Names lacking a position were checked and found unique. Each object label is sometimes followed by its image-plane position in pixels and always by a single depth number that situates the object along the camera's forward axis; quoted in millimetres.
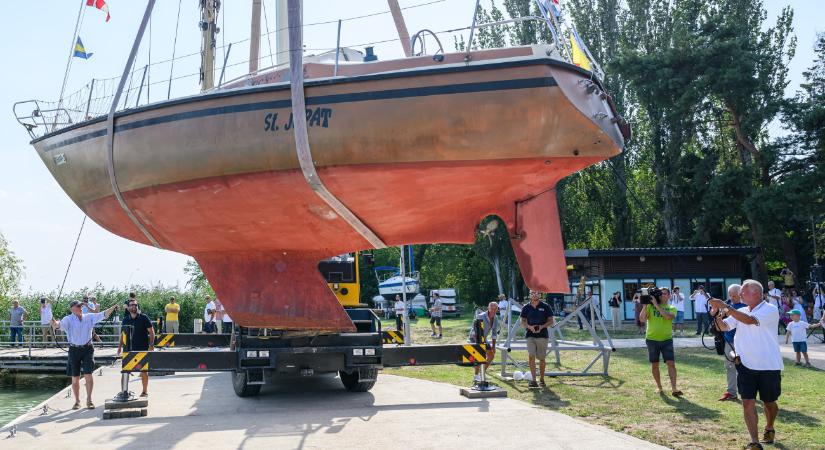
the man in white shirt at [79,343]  9727
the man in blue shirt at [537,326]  10898
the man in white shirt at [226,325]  17600
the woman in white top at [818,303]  18984
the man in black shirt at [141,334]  10094
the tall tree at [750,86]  26328
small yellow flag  6973
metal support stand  11617
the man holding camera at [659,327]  9617
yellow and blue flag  8988
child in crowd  12000
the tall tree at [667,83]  27828
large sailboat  6035
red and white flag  9258
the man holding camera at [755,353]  6422
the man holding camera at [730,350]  8102
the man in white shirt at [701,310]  18250
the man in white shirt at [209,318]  18453
